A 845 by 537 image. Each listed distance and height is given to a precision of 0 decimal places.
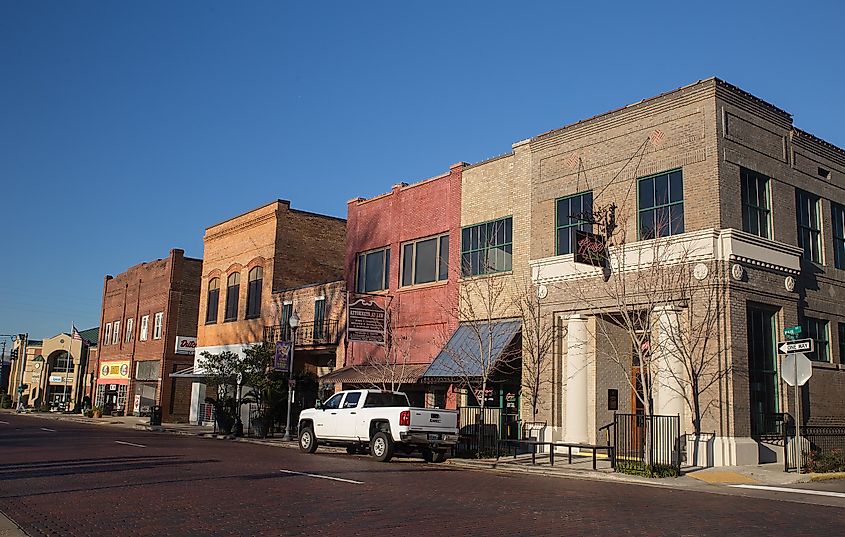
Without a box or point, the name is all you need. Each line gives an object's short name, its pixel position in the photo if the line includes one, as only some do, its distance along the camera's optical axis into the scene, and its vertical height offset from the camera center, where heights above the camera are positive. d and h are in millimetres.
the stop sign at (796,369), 17562 +1026
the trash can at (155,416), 39906 -1117
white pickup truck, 20547 -642
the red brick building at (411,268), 28578 +5121
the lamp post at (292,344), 30078 +2076
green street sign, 18692 +1961
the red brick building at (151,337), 50094 +3707
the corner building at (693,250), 19844 +4344
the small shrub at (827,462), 18188 -1031
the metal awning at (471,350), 24453 +1702
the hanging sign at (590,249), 21469 +4258
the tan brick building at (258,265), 39281 +6738
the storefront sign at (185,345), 49750 +3065
